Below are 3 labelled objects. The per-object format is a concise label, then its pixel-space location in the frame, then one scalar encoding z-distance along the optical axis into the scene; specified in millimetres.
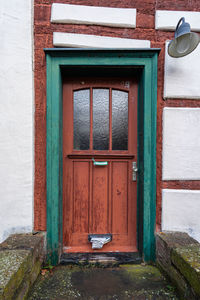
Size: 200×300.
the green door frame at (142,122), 2061
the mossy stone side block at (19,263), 1306
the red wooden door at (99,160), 2285
